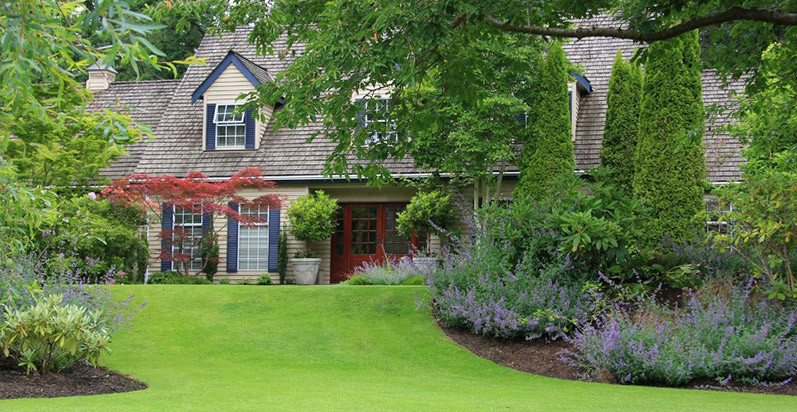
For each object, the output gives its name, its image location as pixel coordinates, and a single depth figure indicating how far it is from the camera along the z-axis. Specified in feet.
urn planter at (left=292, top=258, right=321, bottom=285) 63.87
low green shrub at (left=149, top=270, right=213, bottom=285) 59.77
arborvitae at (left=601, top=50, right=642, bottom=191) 58.18
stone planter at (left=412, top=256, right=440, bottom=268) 56.52
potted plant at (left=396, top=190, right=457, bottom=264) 61.21
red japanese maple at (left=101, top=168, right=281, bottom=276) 57.26
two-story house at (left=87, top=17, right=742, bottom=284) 65.82
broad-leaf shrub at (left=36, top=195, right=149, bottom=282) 51.30
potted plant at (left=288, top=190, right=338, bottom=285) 62.69
